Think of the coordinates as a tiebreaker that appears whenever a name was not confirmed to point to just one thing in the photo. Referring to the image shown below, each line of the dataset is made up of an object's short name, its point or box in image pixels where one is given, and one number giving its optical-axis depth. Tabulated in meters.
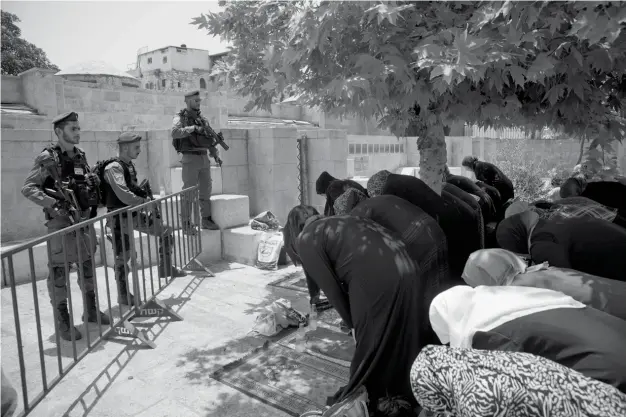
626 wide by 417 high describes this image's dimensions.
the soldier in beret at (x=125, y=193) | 4.68
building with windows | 37.06
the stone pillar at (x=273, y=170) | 8.00
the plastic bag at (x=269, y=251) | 6.49
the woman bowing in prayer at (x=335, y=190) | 4.45
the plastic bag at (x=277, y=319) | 4.13
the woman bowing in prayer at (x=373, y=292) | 2.61
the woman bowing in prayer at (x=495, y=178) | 6.71
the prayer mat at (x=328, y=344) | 3.66
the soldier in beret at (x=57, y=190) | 3.99
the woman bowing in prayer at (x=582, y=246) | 2.78
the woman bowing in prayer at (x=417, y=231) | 2.99
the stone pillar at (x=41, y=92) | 12.47
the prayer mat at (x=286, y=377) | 3.05
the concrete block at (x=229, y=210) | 6.89
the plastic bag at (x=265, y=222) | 7.08
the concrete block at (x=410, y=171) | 12.62
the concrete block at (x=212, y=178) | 7.41
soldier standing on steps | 6.28
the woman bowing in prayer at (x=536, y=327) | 1.74
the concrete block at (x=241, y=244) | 6.66
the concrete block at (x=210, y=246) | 6.71
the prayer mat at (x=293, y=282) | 5.61
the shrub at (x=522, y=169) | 9.67
